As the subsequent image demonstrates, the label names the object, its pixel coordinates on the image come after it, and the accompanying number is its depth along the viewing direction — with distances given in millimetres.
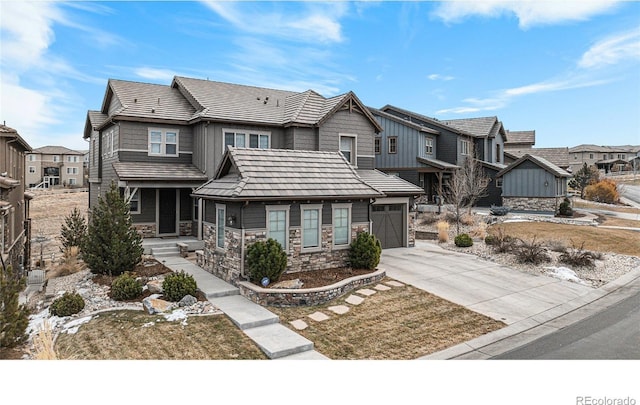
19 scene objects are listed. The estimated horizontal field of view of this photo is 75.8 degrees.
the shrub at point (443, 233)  17547
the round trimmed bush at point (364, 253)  11695
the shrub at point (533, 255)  13312
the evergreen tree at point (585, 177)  36500
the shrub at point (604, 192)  32125
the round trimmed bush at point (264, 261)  10055
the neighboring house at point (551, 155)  36812
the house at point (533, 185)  24969
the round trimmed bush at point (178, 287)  9484
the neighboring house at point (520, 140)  42469
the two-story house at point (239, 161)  11398
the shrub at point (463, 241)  16047
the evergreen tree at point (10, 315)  6473
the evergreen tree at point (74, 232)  14898
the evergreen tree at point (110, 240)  11344
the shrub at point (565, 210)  24266
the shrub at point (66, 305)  8664
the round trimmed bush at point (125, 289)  9695
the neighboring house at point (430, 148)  26281
